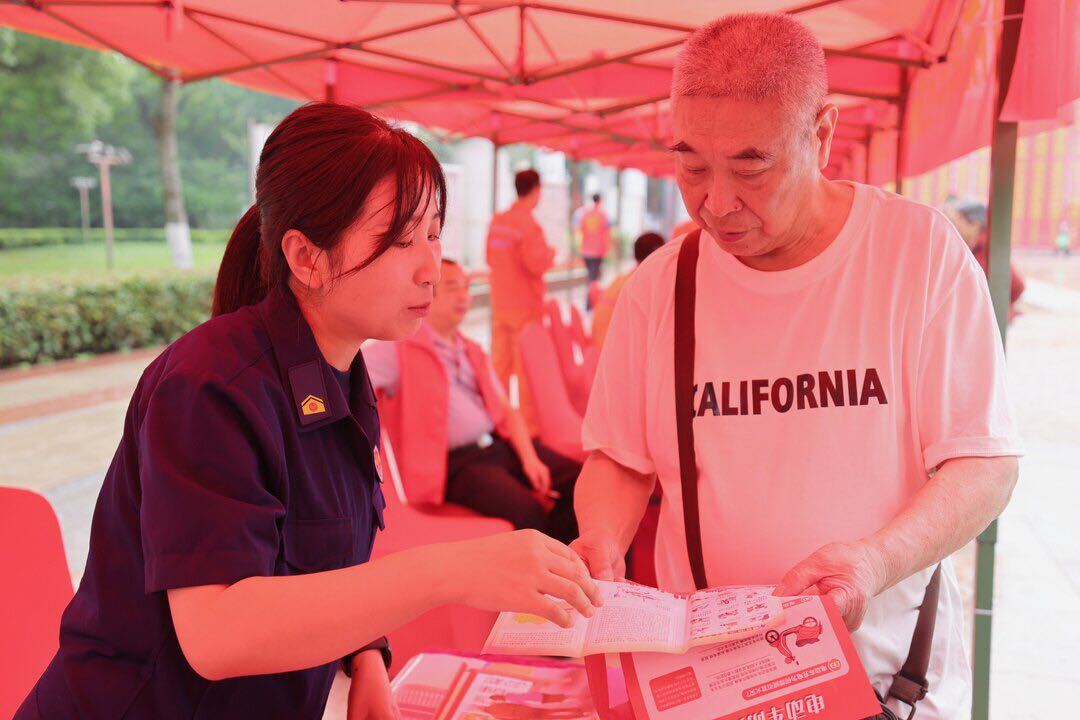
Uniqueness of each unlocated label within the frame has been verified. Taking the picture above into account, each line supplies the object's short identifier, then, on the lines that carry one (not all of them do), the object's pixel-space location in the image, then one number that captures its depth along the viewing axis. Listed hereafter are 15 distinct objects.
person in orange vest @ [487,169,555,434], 7.13
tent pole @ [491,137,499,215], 9.06
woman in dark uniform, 0.92
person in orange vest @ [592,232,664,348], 5.05
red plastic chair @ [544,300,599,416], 4.72
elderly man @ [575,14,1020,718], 1.23
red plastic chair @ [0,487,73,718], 1.54
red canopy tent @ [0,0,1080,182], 3.80
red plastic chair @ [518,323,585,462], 4.09
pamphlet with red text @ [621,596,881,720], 1.03
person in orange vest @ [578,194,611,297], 14.36
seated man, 3.24
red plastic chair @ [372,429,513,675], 2.56
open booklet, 1.06
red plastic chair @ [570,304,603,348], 6.37
